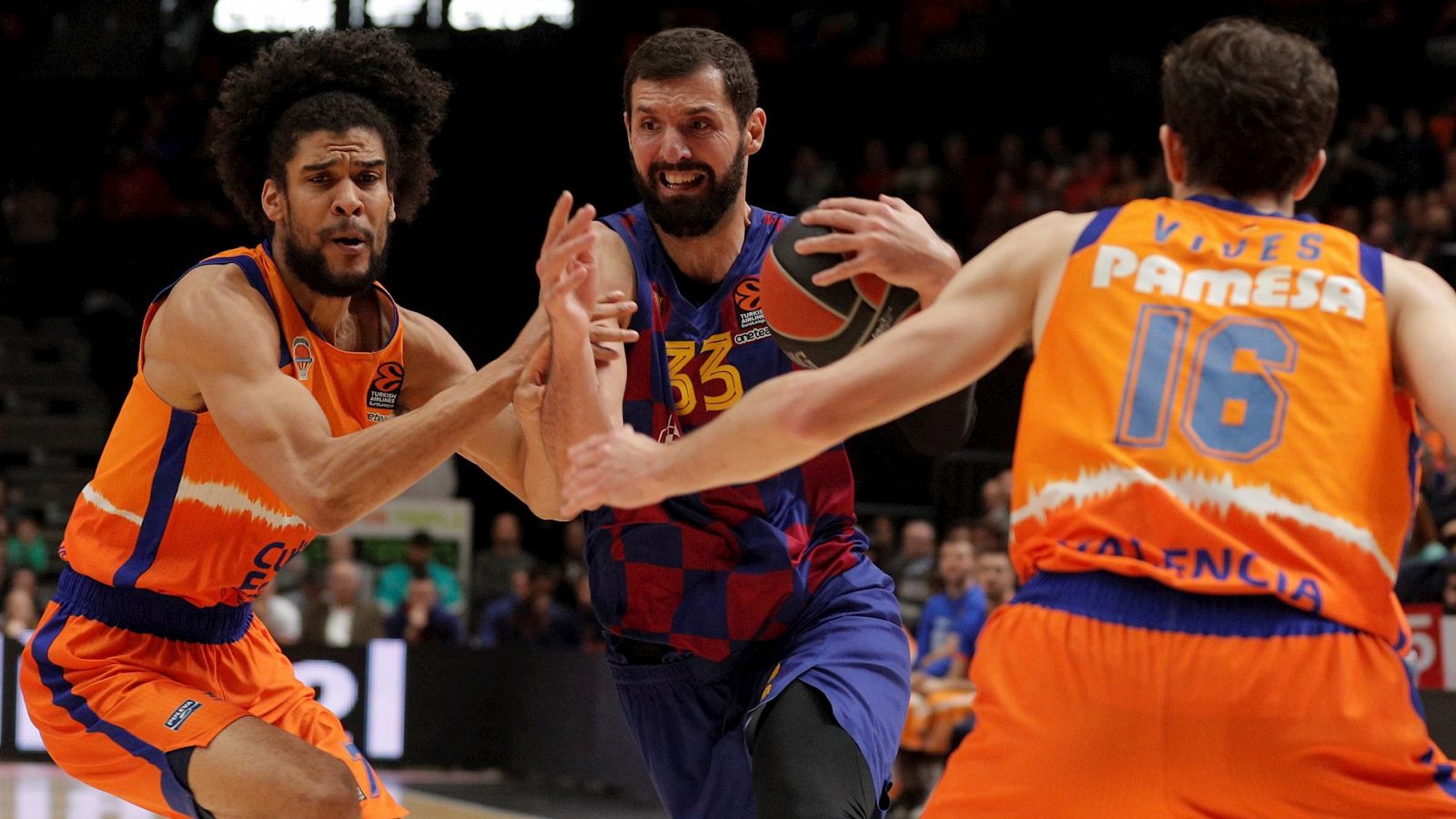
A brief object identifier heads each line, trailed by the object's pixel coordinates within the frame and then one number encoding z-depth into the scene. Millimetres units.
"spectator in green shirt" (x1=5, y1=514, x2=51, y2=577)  14695
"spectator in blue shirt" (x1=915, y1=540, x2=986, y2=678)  9898
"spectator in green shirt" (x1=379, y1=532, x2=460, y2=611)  13172
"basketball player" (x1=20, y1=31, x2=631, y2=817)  4145
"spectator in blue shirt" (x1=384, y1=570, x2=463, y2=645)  12133
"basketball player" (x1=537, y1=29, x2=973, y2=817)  4355
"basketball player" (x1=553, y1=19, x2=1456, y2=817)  2713
